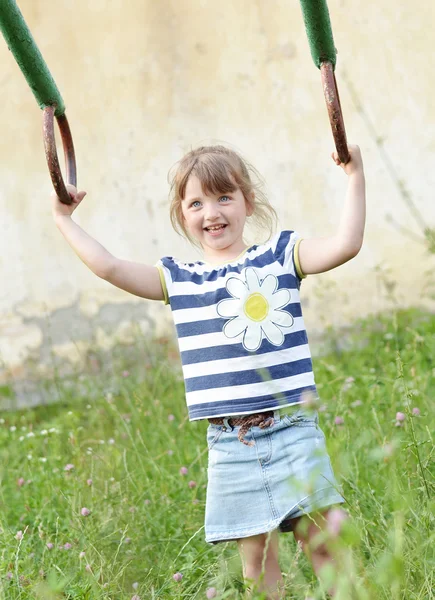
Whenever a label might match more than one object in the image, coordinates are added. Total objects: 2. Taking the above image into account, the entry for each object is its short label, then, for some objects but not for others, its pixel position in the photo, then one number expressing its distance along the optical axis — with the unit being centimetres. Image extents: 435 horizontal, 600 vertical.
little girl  271
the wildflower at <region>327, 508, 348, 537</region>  198
